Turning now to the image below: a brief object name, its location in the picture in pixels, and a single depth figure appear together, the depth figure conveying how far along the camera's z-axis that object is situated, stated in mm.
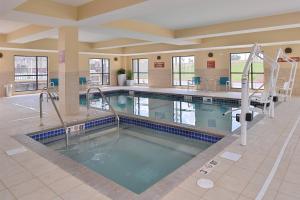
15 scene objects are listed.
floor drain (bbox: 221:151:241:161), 2953
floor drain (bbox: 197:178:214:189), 2277
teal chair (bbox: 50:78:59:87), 10903
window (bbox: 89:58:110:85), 14084
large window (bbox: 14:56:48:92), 11039
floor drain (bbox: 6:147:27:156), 3213
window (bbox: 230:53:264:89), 10320
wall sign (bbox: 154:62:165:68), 13465
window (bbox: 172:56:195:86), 12651
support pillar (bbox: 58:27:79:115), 5746
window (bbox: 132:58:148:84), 15172
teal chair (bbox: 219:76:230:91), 10633
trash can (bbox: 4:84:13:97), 10195
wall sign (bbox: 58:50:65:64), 5773
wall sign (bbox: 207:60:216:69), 11267
